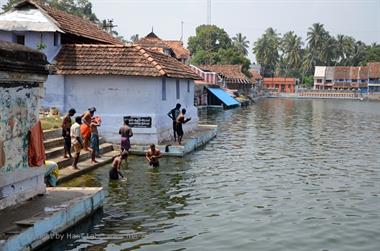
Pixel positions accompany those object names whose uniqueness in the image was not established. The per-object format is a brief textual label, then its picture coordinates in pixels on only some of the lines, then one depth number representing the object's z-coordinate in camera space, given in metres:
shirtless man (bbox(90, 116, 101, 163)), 16.61
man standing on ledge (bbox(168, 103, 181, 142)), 20.78
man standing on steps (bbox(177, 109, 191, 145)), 20.22
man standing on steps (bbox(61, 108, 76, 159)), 15.40
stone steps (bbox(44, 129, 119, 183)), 14.92
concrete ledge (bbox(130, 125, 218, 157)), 19.52
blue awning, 57.70
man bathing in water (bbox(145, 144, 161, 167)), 17.09
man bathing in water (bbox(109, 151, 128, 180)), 14.62
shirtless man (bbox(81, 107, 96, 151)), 16.59
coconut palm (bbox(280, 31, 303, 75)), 113.31
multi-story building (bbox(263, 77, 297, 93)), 111.50
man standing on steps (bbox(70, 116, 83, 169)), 15.36
